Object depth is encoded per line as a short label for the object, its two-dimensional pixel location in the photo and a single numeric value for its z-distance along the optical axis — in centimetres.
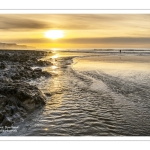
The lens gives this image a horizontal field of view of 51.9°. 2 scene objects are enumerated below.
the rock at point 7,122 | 461
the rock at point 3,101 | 521
